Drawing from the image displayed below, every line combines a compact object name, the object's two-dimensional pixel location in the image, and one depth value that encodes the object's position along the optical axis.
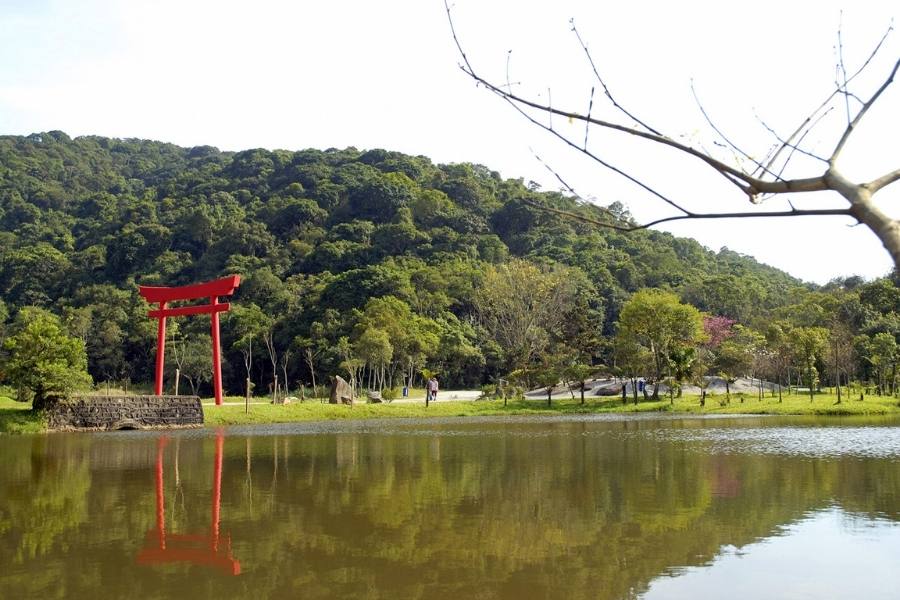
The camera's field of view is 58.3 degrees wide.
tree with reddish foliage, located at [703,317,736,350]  50.84
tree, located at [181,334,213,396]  51.41
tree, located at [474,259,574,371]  53.91
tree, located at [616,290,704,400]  39.03
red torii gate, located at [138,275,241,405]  34.28
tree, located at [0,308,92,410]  26.75
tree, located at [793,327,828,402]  38.00
